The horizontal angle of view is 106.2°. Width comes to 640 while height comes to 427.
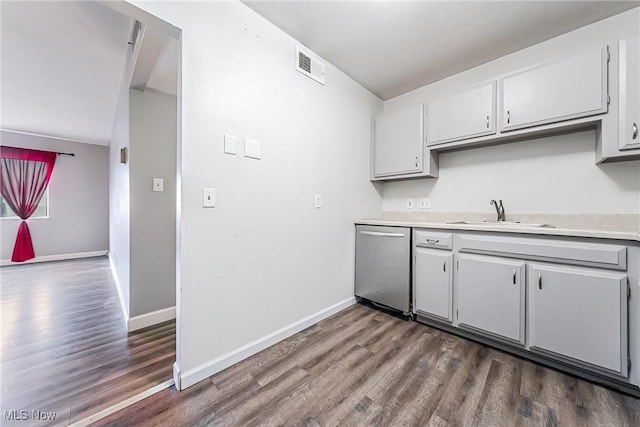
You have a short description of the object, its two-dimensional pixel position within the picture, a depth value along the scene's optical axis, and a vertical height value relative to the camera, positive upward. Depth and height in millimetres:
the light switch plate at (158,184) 2242 +256
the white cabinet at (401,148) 2395 +677
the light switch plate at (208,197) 1456 +86
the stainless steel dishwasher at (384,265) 2188 -521
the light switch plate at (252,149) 1650 +437
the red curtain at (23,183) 4371 +528
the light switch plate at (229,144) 1545 +438
